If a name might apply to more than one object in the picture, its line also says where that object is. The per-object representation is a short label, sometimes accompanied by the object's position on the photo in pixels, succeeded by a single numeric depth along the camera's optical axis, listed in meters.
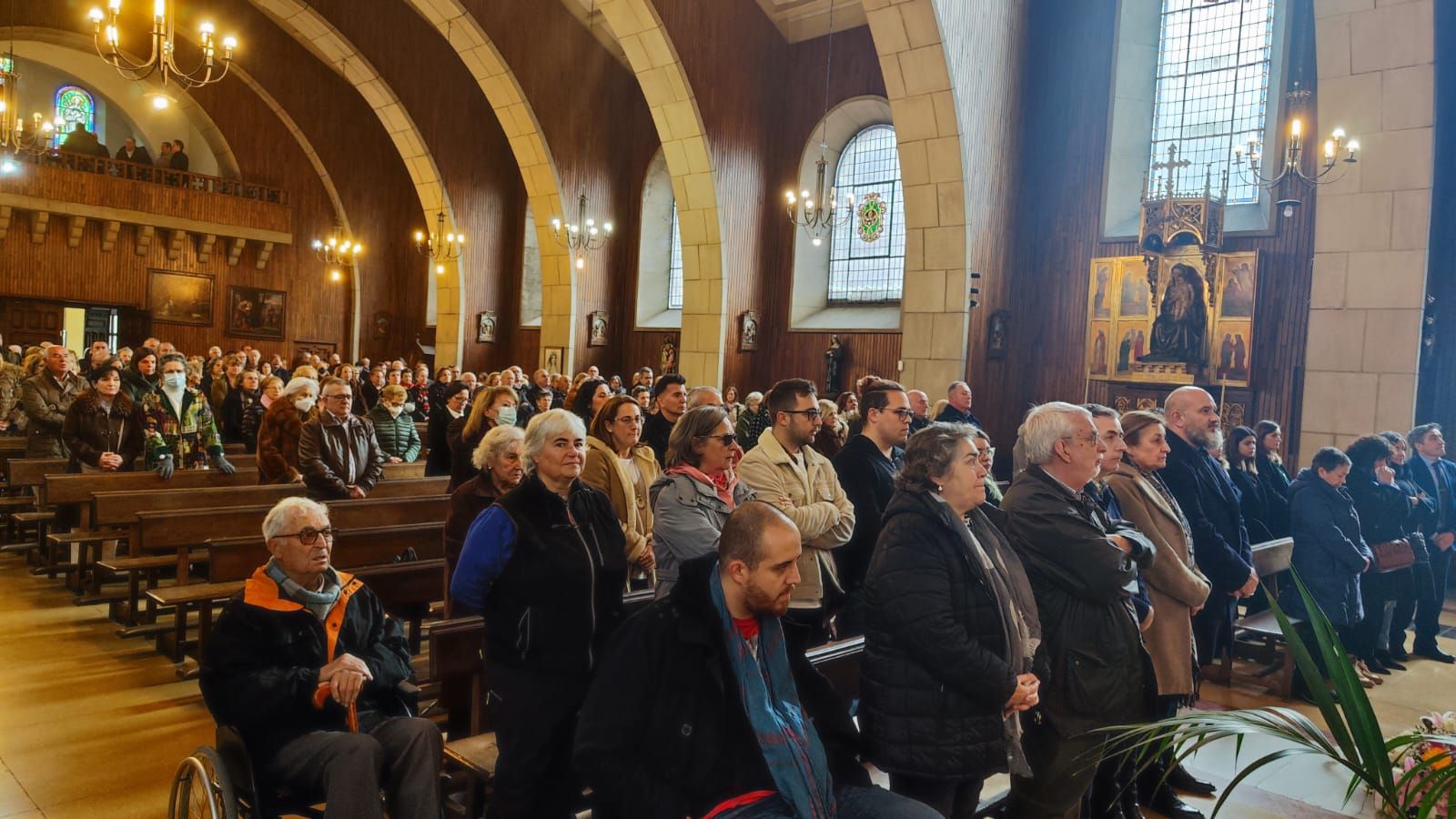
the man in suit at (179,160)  17.53
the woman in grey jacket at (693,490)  2.96
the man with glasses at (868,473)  3.76
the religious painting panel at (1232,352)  10.47
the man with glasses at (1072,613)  2.79
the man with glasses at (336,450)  5.54
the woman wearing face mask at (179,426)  6.32
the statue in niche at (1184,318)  10.67
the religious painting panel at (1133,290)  11.14
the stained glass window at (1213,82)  11.00
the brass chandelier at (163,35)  6.73
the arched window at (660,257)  16.88
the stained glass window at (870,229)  14.74
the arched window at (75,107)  18.50
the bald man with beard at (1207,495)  3.94
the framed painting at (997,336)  11.58
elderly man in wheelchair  2.50
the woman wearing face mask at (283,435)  6.01
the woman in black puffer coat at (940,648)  2.40
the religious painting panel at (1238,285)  10.47
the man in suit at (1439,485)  6.52
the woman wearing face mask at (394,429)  7.00
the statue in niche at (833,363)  14.01
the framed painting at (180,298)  17.28
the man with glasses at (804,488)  3.29
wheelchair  2.41
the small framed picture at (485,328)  17.80
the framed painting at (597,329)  16.50
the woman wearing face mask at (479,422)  4.82
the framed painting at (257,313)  18.11
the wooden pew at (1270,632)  5.27
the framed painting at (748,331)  14.52
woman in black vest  2.58
